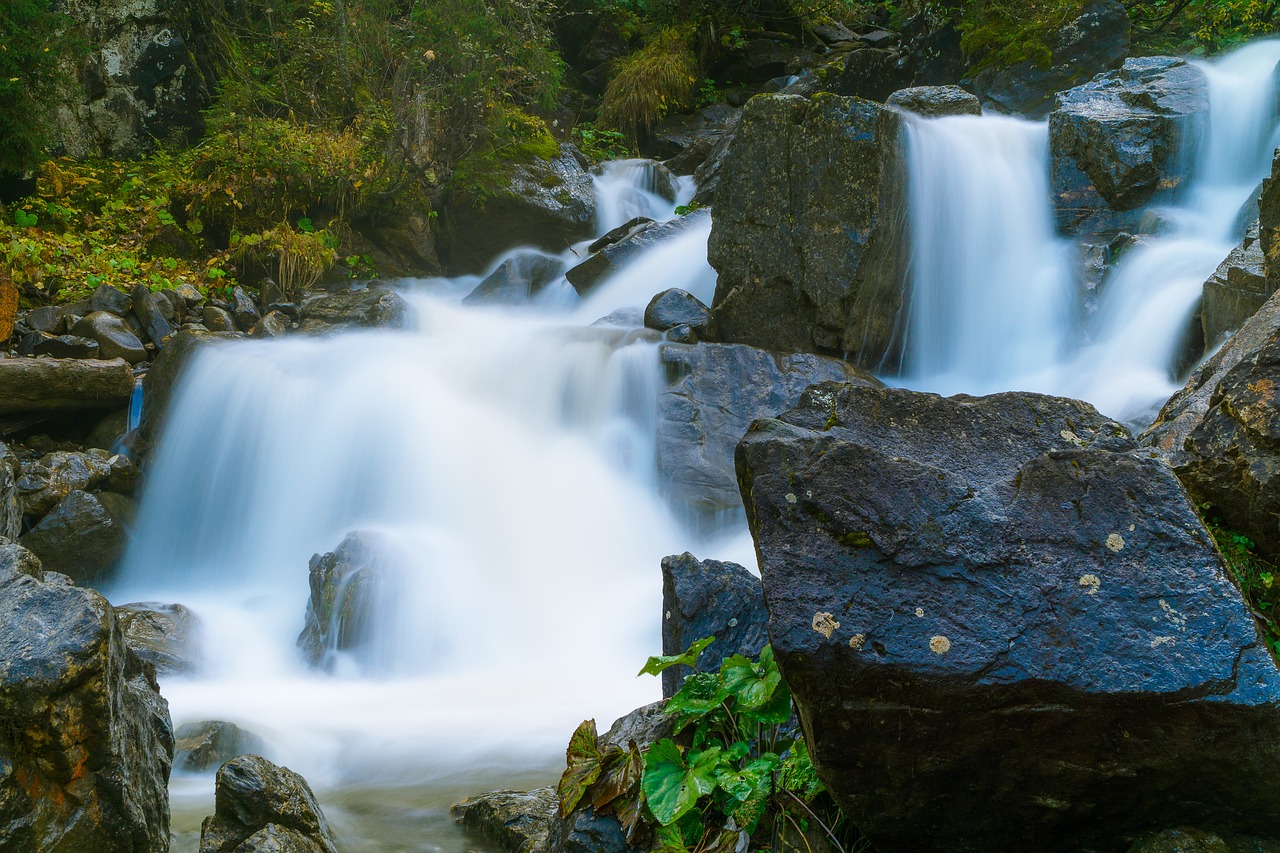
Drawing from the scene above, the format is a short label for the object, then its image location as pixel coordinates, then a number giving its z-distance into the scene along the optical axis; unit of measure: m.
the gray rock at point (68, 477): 6.85
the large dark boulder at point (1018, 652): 1.84
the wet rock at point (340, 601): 5.54
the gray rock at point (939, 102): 10.40
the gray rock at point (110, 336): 8.70
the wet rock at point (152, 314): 9.23
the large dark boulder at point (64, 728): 2.07
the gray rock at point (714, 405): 6.95
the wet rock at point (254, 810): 2.82
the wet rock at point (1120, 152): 9.38
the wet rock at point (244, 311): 10.07
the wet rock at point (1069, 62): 11.91
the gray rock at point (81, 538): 6.75
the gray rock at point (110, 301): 9.05
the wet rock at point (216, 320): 9.77
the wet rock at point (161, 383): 8.16
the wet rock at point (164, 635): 5.29
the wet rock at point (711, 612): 2.82
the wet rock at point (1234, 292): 5.82
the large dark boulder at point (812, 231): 7.69
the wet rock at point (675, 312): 8.46
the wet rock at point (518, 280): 11.42
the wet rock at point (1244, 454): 2.81
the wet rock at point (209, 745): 3.96
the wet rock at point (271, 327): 9.70
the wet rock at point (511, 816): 3.18
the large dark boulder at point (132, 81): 11.80
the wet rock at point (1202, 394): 3.21
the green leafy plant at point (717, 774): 2.14
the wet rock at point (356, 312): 9.98
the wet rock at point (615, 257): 11.00
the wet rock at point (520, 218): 12.29
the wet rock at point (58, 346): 8.30
